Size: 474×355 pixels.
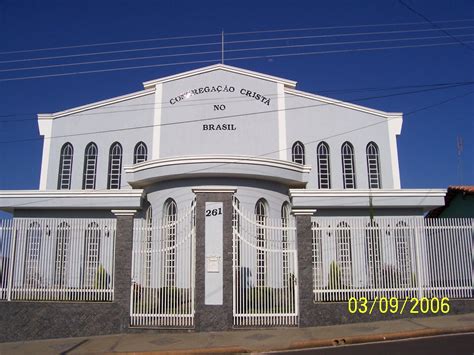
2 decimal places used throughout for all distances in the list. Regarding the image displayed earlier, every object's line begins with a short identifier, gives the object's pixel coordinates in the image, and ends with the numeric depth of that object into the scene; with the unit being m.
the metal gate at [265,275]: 10.85
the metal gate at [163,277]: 10.90
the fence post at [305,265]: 10.84
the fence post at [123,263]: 10.87
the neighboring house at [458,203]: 20.20
